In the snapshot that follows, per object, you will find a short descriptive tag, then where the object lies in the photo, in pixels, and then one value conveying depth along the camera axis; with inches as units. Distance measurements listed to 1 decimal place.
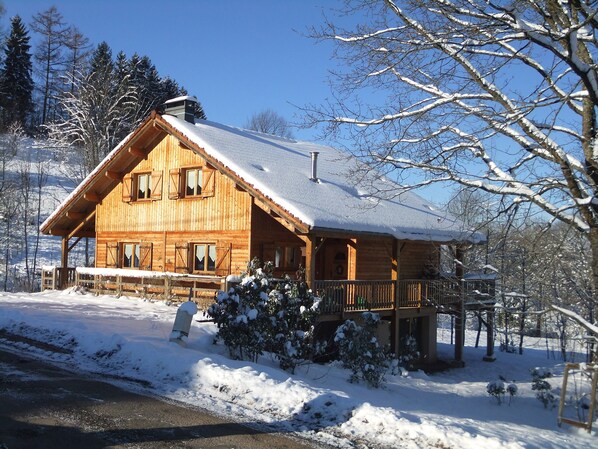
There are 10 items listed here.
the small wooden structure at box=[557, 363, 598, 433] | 398.4
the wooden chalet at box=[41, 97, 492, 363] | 724.0
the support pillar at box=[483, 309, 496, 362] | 989.2
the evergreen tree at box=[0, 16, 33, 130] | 2331.4
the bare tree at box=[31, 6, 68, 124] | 2292.1
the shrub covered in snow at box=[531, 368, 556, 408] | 598.9
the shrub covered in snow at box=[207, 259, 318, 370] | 500.7
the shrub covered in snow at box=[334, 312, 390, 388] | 550.0
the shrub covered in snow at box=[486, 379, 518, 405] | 591.8
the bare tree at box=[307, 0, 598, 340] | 315.3
